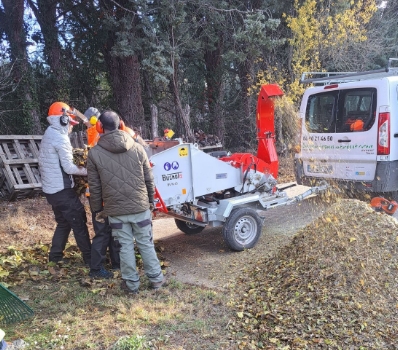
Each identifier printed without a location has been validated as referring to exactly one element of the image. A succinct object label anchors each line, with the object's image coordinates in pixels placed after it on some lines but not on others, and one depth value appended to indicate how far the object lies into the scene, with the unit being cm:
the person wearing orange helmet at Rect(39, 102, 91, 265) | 439
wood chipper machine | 468
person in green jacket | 373
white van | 550
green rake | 323
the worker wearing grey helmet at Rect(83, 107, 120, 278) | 430
